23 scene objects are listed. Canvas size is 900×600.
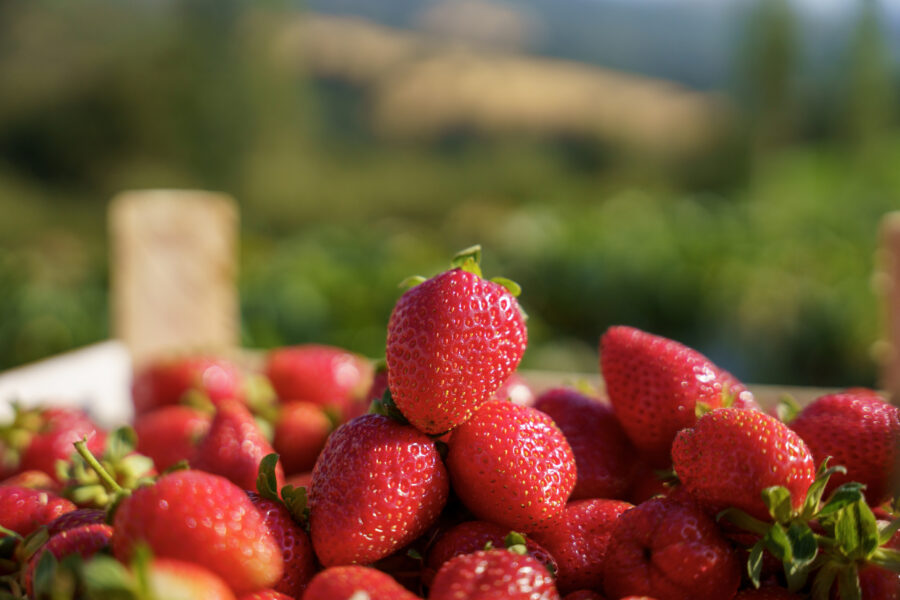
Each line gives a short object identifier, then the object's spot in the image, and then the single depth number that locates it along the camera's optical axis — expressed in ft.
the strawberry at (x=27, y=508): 1.28
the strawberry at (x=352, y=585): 1.11
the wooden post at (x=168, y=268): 2.28
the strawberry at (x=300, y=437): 1.49
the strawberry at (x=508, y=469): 1.22
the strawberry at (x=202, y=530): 1.13
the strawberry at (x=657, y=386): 1.31
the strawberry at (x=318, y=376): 1.72
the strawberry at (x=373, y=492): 1.19
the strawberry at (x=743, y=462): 1.18
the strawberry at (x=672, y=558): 1.17
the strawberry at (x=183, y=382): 1.76
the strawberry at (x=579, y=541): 1.23
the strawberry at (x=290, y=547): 1.19
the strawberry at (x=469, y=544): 1.20
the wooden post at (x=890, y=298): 1.92
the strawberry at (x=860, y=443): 1.28
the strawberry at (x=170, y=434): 1.53
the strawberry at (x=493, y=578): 1.11
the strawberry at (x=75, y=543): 1.16
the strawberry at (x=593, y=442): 1.34
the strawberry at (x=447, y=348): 1.22
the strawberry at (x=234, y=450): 1.35
